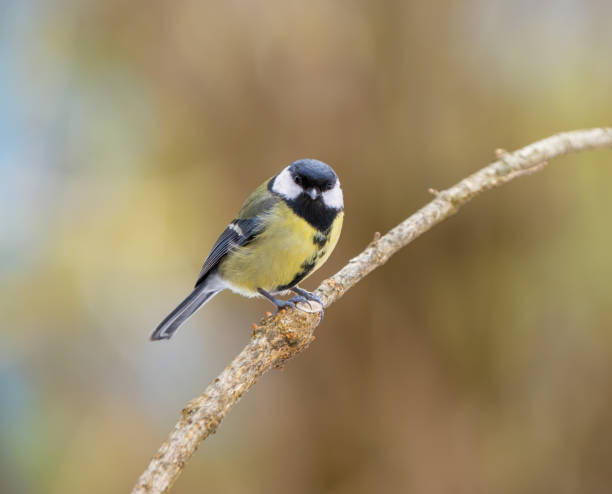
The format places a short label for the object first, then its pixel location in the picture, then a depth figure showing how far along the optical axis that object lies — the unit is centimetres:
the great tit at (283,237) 436
